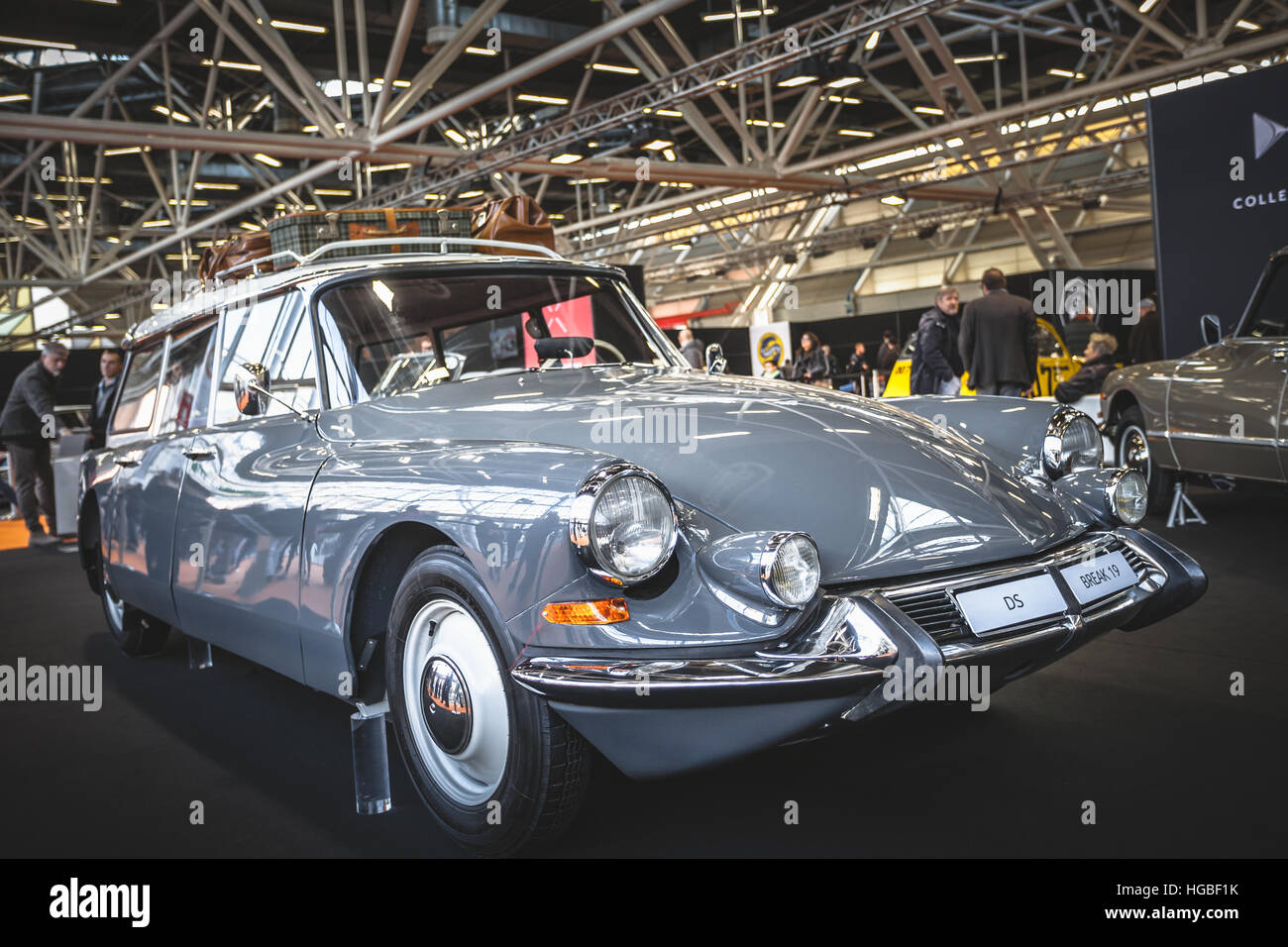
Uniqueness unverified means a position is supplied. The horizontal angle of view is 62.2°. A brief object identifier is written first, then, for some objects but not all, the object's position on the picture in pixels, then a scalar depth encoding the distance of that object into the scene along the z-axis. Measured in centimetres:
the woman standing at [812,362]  1631
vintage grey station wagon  227
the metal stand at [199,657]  478
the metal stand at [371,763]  290
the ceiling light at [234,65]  1664
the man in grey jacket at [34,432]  979
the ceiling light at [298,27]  1472
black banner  789
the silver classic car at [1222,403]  588
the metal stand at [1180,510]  708
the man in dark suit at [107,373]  896
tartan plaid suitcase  595
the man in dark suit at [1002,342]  884
